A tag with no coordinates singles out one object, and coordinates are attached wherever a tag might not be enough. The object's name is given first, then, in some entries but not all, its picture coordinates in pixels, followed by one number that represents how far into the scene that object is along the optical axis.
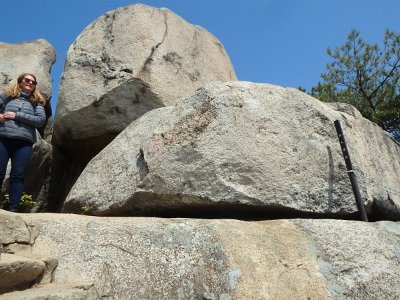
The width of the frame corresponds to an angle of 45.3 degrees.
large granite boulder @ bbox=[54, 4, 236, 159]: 6.82
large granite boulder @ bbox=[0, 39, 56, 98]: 7.68
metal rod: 4.51
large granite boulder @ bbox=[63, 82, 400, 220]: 4.50
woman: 4.96
